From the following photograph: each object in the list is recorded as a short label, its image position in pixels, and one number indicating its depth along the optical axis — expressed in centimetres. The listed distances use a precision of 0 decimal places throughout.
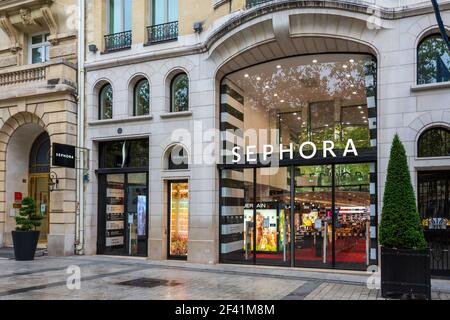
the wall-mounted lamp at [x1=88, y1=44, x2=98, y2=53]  1689
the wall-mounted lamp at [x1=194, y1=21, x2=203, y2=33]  1499
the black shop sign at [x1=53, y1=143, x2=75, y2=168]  1505
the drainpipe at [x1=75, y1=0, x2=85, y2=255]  1652
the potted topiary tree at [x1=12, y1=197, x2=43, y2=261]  1534
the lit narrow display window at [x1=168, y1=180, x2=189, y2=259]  1545
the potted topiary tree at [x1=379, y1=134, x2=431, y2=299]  916
